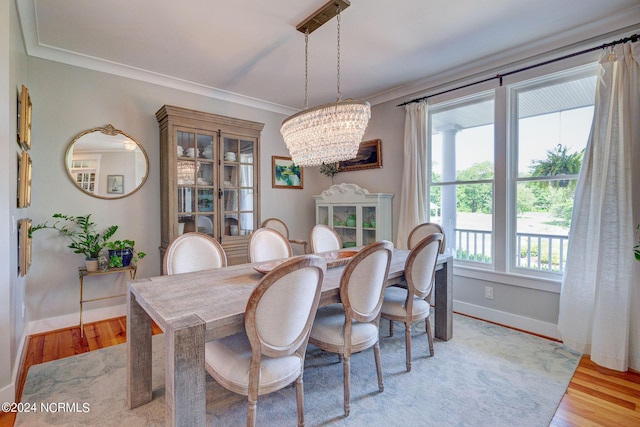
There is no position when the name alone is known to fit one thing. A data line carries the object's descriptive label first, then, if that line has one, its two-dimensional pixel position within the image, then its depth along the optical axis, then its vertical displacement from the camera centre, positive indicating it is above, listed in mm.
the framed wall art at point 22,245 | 2078 -247
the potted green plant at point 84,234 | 2781 -239
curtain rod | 2212 +1289
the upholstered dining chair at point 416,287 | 2100 -565
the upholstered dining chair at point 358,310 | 1681 -595
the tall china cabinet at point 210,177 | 3141 +370
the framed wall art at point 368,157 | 4051 +725
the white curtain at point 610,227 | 2170 -140
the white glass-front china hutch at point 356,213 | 3803 -50
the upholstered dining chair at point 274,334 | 1280 -569
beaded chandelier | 2027 +576
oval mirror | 2908 +472
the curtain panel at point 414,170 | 3475 +455
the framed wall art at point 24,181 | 2070 +204
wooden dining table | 1166 -482
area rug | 1672 -1154
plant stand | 2705 -576
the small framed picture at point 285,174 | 4419 +536
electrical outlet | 3059 -847
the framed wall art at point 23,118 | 2055 +636
